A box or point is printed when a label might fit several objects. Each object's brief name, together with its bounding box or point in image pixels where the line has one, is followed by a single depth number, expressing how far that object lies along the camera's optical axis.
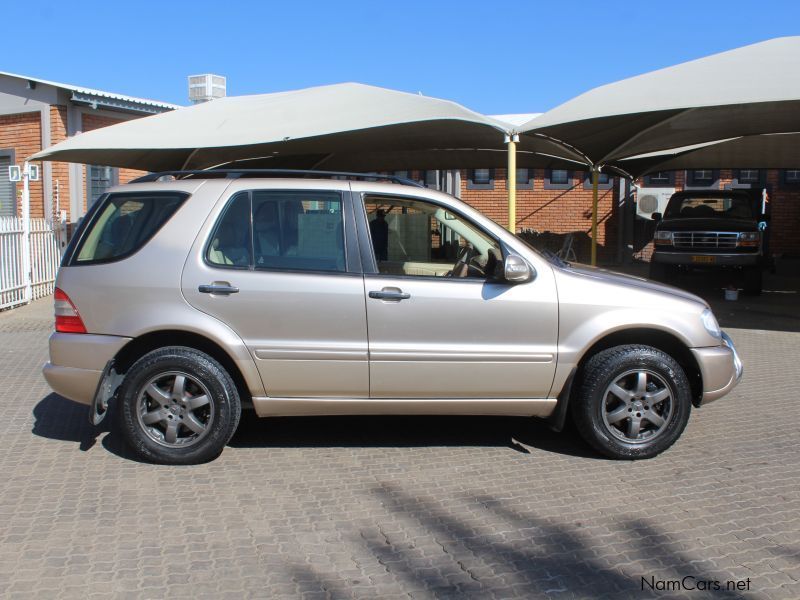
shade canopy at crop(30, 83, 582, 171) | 8.89
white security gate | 11.87
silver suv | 4.73
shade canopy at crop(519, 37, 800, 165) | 8.20
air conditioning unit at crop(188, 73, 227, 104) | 18.47
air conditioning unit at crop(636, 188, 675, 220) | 19.19
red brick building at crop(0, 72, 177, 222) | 14.57
